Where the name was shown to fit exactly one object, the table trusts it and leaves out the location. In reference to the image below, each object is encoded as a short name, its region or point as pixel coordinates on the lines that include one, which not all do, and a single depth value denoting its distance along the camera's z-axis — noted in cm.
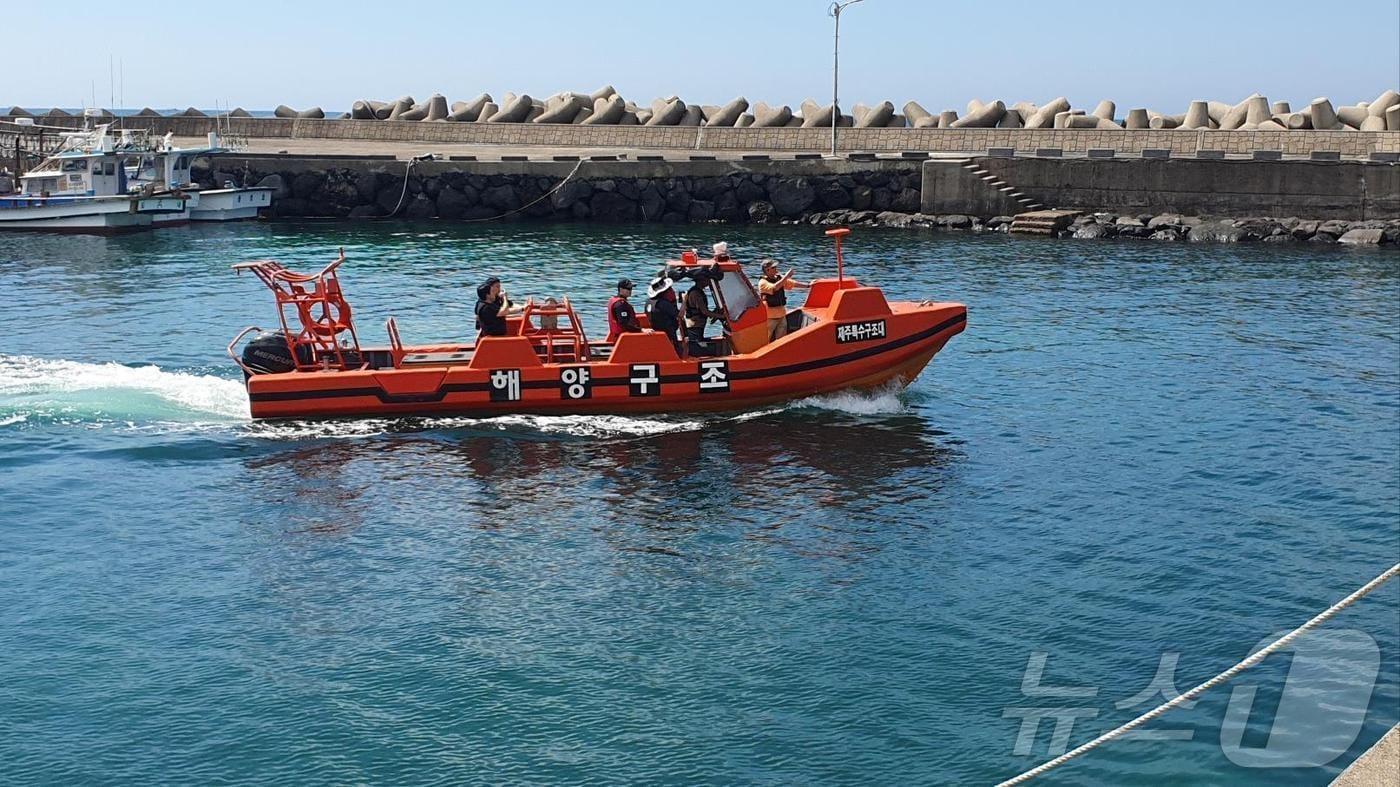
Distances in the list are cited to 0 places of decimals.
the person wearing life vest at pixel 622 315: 1968
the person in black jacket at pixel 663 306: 1961
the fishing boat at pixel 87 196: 4653
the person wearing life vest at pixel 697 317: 2012
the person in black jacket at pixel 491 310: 1977
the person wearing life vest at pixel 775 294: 2033
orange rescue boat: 1952
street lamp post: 5053
